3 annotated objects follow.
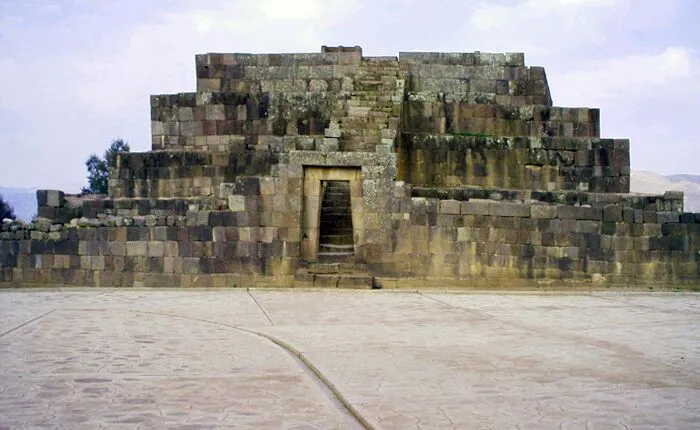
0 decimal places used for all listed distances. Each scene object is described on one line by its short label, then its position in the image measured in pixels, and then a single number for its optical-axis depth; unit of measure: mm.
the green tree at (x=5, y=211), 53144
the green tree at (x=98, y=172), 58562
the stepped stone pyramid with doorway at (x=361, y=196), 19984
